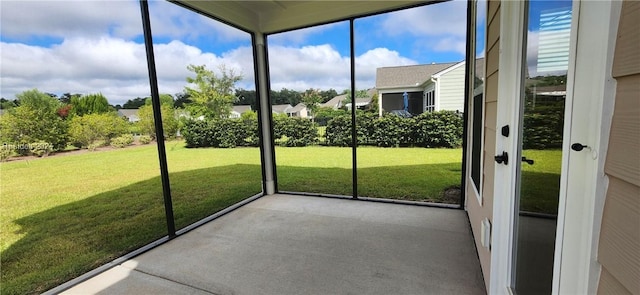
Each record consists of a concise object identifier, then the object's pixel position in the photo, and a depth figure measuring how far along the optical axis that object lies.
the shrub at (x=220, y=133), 5.07
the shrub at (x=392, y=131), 5.74
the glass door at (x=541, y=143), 0.88
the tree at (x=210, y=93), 5.01
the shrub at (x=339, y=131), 6.05
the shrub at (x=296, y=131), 6.06
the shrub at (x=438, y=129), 5.16
